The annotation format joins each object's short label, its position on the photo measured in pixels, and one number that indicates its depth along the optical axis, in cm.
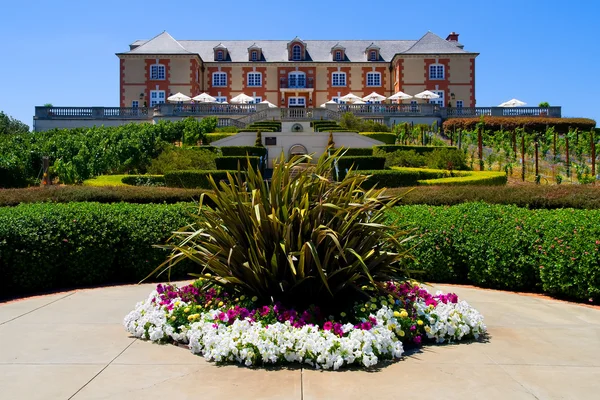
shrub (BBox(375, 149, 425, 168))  2275
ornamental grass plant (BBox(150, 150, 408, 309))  511
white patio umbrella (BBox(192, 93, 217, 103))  4188
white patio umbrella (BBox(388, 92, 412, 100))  4210
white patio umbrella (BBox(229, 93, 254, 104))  4409
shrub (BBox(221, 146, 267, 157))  2428
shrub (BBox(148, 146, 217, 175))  2058
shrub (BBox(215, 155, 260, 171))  1953
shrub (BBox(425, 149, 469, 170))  2191
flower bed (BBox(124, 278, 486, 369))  442
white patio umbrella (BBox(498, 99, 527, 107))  4331
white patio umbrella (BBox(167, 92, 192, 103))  4166
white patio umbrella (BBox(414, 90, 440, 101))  4225
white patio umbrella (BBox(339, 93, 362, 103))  4444
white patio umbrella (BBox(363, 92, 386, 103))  4450
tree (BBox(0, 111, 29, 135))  6278
